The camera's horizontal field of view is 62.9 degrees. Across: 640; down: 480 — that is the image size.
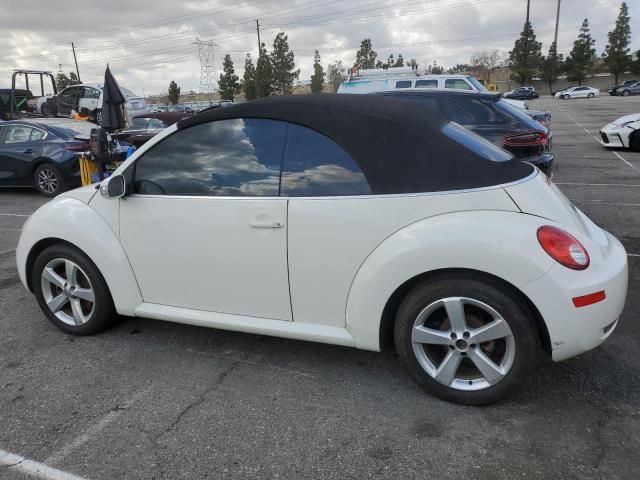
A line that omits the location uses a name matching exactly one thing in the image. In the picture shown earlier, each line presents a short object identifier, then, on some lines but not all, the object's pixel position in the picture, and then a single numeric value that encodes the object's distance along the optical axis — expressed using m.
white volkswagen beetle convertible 2.60
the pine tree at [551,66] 74.38
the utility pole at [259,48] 66.57
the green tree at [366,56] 86.06
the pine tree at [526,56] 75.19
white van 14.62
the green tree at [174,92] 75.25
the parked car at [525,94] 56.02
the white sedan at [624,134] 12.62
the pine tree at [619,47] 72.88
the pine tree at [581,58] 74.06
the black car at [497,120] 7.16
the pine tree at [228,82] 69.94
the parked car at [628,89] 53.42
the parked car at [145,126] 12.19
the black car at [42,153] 9.88
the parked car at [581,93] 56.09
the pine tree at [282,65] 67.94
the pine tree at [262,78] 64.56
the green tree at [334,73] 84.32
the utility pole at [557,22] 70.69
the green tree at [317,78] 74.18
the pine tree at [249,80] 66.70
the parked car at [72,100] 21.02
